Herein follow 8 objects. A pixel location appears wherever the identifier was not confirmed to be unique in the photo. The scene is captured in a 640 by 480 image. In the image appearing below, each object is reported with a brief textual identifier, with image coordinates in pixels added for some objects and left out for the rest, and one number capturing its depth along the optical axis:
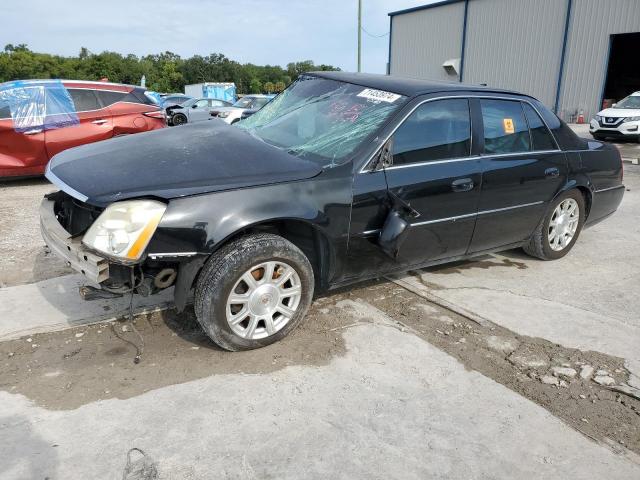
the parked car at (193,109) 18.91
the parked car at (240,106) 16.91
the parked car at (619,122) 14.93
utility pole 25.38
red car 7.49
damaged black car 2.80
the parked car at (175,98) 25.16
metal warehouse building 21.55
